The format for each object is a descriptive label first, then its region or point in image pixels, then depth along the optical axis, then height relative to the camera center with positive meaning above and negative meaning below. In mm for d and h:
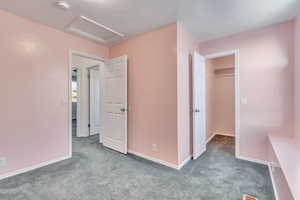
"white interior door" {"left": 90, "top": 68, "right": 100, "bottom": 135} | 4602 -44
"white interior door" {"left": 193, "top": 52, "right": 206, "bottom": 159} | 2805 -136
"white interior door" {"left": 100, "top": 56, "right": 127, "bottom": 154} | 3135 -125
